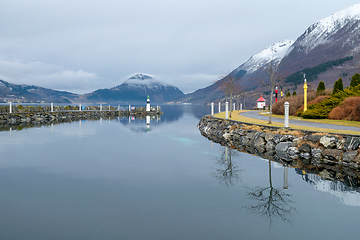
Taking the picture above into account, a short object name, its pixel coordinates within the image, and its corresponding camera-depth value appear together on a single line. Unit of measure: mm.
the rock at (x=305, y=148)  14817
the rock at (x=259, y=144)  17370
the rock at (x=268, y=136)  17634
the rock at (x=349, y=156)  12741
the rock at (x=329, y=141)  14047
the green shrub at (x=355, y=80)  29325
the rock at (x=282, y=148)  15559
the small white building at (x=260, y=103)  62234
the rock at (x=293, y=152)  15047
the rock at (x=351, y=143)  13125
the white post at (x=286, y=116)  17650
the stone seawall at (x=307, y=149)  12000
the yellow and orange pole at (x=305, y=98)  28034
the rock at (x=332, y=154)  13305
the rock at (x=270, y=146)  16914
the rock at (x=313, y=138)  14922
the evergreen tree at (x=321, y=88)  32975
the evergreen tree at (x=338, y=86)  28984
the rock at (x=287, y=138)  16377
